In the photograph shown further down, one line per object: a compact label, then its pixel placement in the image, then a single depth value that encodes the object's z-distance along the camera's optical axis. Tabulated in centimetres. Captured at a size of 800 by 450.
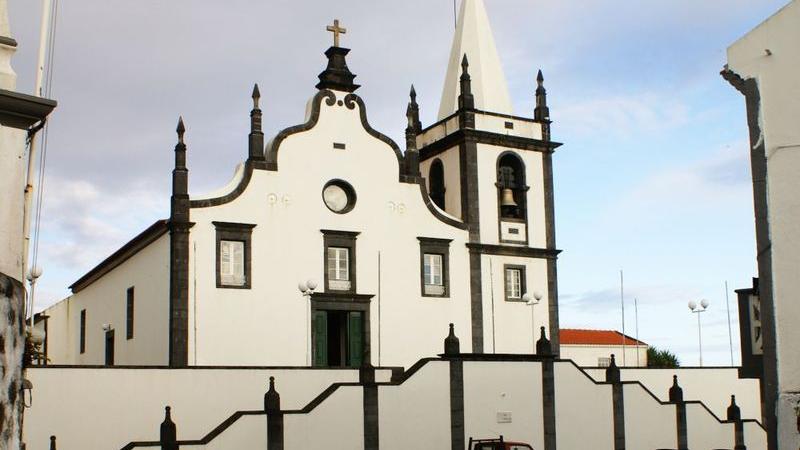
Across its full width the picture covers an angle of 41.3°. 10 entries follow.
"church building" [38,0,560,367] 3017
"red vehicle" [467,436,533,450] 2462
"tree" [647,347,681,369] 5503
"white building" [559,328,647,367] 5444
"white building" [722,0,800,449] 830
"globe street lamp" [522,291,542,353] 3331
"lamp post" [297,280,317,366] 2909
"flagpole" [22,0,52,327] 1121
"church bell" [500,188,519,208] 3538
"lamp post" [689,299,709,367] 3353
